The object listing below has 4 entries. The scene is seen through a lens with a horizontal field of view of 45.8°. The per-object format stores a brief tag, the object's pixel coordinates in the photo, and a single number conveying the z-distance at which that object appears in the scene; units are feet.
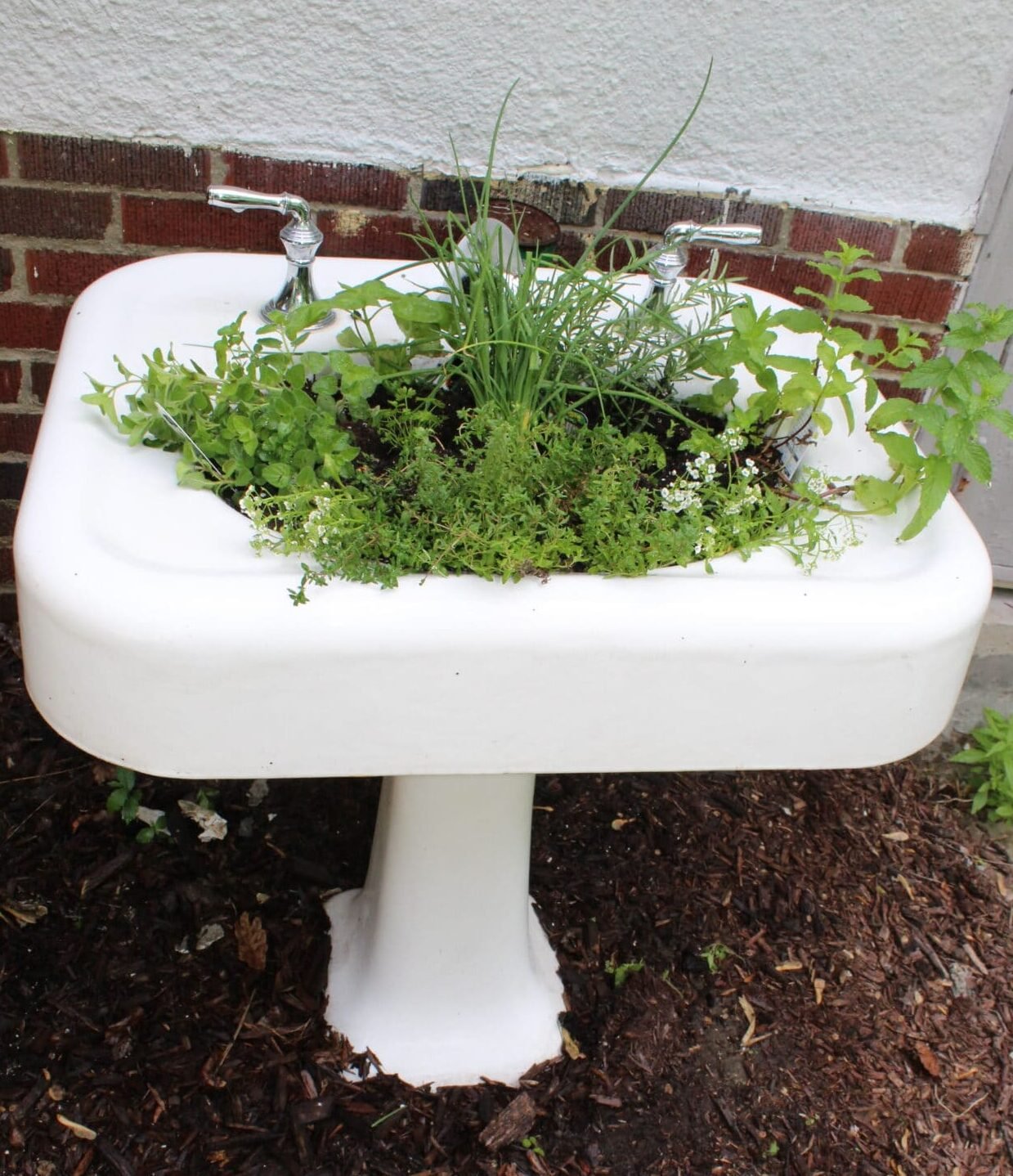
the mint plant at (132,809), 4.94
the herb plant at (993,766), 5.76
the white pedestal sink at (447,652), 2.43
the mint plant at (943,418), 2.89
